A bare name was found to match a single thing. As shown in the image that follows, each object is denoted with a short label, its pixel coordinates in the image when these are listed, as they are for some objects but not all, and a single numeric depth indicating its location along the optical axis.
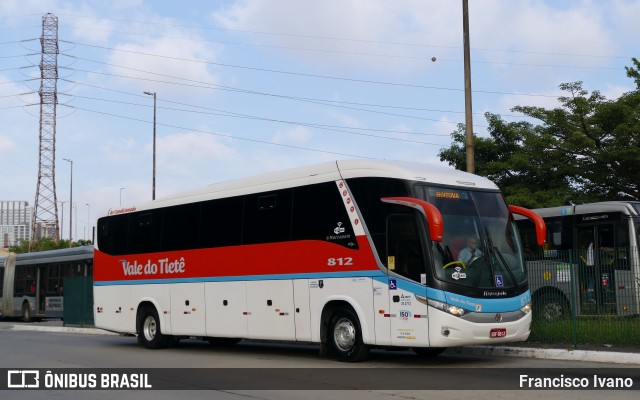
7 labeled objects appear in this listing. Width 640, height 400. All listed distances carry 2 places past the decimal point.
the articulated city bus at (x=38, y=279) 34.28
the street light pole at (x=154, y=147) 43.09
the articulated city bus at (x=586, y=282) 15.59
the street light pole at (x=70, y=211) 76.72
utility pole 19.22
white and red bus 13.61
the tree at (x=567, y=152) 31.11
